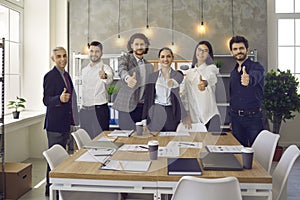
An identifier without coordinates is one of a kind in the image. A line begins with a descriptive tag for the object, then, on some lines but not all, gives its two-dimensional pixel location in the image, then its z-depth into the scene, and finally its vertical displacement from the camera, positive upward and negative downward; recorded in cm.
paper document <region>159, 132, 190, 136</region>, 303 -35
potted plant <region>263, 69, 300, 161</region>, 473 -1
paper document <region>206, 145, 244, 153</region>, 230 -38
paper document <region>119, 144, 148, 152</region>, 240 -39
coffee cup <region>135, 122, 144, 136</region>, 294 -29
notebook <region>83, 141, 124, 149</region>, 250 -38
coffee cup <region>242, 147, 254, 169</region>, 187 -36
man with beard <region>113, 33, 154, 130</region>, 296 +11
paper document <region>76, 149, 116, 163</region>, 211 -40
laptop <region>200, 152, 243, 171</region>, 185 -39
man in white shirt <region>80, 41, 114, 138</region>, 331 +0
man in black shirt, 334 -1
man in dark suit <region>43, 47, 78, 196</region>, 335 -7
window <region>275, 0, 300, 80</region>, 577 +105
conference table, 170 -44
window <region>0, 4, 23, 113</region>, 454 +69
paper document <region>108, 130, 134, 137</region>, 296 -35
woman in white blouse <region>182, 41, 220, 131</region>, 316 +0
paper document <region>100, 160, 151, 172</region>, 186 -41
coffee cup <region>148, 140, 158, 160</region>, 208 -34
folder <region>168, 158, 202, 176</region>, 177 -41
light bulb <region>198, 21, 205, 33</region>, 539 +109
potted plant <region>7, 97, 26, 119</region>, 418 -14
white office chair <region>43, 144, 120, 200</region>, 209 -45
